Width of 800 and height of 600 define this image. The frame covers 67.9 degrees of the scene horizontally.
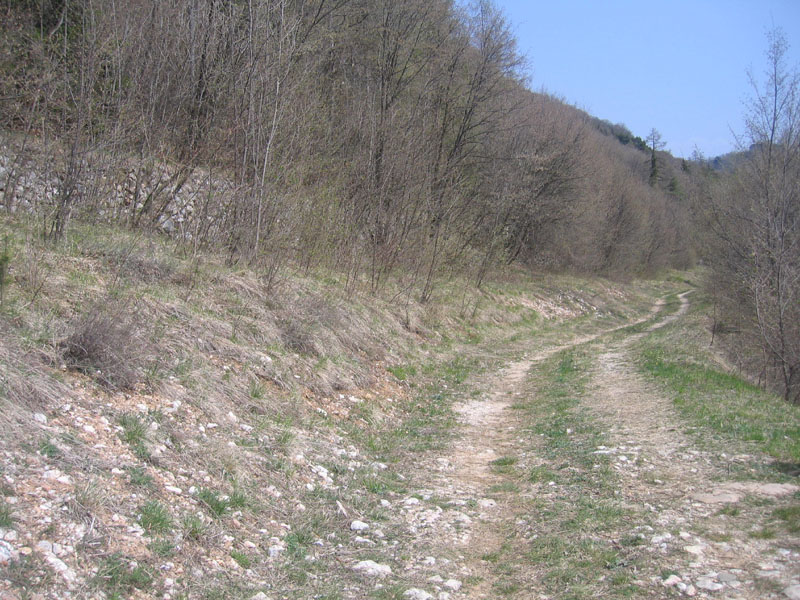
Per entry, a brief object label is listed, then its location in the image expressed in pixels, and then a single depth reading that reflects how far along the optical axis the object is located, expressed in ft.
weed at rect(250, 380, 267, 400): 22.08
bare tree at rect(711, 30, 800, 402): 44.91
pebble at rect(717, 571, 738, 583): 12.56
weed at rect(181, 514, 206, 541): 13.15
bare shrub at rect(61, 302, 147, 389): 17.06
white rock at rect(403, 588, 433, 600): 12.89
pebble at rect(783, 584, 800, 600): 11.55
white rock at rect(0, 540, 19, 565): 9.77
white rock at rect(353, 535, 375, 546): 15.60
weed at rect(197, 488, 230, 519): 14.53
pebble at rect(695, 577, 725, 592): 12.32
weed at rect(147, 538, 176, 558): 12.03
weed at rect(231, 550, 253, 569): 13.14
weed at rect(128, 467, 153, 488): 13.74
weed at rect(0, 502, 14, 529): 10.43
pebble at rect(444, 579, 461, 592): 13.53
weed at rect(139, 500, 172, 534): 12.59
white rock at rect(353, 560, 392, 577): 13.95
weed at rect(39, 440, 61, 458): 12.92
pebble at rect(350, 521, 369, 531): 16.30
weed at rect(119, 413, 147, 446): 15.20
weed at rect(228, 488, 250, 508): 15.18
